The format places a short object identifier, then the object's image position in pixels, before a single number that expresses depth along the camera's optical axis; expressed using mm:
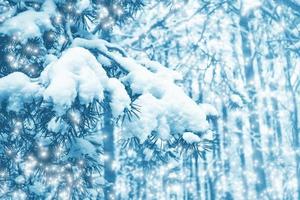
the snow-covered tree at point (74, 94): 2736
